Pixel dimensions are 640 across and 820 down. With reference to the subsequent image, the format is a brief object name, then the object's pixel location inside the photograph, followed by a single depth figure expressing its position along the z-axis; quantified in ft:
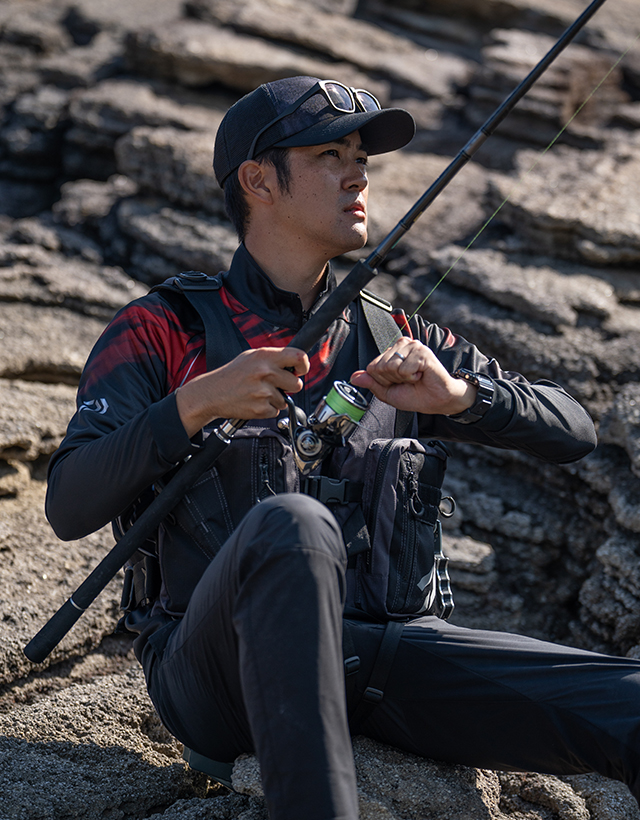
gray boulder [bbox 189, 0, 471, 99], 29.71
